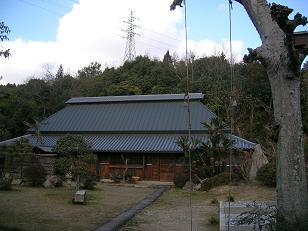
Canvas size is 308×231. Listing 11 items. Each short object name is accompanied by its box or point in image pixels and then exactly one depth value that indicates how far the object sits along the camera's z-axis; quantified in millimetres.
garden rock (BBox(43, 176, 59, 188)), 19672
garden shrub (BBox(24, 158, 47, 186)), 19734
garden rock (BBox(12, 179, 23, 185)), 20297
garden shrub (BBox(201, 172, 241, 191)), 19344
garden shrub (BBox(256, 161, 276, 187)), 16953
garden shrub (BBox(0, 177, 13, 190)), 17047
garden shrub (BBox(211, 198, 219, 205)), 14906
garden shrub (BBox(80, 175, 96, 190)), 19203
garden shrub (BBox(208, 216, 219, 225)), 10320
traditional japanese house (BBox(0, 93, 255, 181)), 26922
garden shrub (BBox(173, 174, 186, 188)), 22125
